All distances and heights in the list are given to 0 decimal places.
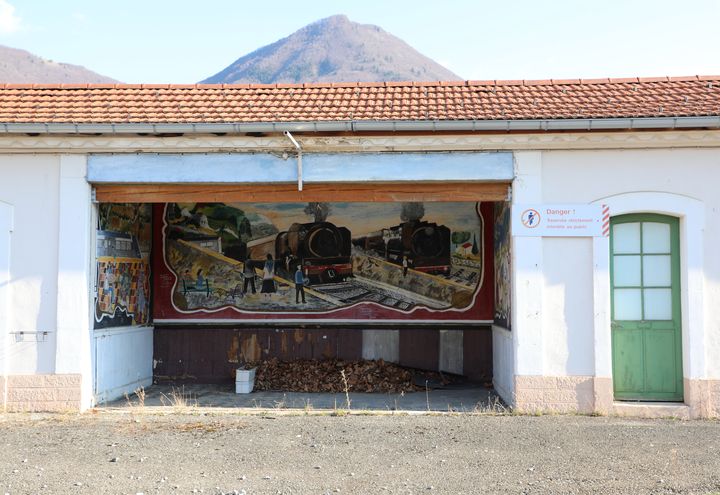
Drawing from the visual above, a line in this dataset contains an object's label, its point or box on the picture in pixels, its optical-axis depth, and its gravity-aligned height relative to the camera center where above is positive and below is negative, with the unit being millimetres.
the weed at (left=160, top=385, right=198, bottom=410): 9691 -2058
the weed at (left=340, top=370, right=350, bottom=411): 10645 -1965
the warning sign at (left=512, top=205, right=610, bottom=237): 8977 +586
